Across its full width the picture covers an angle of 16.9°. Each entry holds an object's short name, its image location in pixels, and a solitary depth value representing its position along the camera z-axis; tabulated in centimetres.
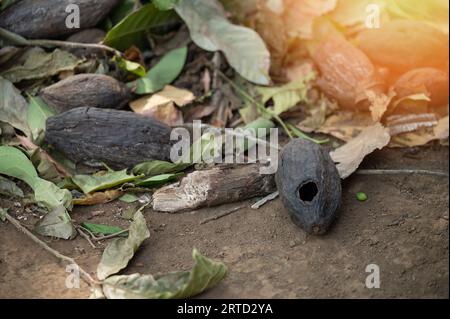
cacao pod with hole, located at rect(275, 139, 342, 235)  186
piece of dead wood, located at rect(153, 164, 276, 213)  195
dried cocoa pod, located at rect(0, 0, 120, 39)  211
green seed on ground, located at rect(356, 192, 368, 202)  194
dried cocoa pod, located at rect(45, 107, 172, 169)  201
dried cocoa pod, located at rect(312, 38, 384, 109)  212
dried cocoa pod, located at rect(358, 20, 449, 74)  213
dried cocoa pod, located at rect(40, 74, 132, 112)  207
